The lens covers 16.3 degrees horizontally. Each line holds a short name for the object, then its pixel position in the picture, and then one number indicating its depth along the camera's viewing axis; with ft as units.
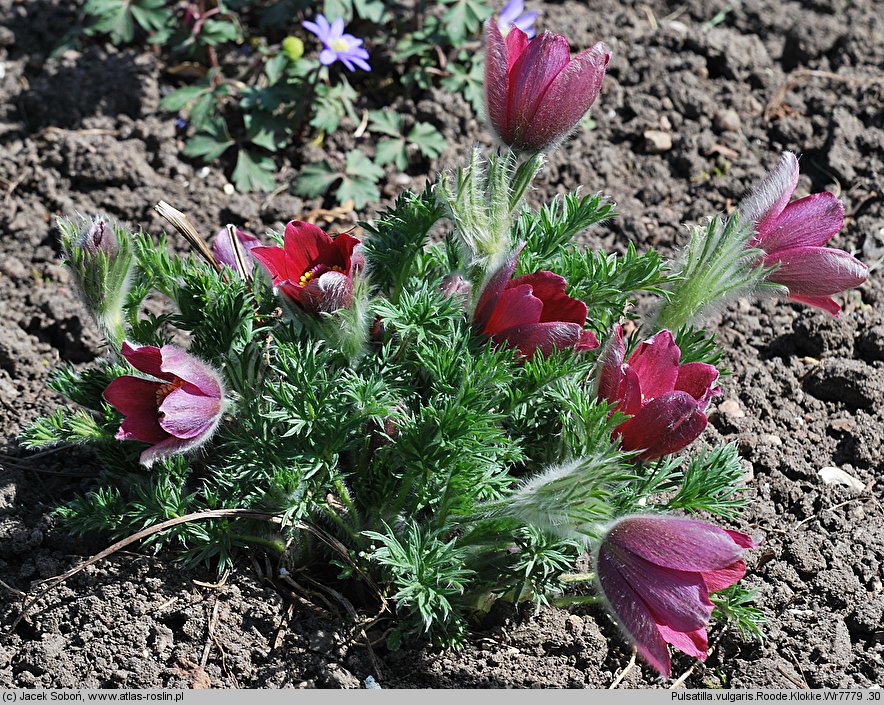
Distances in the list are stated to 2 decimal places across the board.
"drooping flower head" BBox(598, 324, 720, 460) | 3.54
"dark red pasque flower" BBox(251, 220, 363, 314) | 3.60
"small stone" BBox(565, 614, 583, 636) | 3.78
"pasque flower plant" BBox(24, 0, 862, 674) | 3.56
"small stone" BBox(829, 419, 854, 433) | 4.07
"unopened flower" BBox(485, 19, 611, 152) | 3.61
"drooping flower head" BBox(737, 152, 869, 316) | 3.68
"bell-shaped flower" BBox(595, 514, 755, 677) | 3.48
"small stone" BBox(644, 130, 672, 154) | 4.53
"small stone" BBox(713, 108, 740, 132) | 4.57
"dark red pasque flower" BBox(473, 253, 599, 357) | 3.58
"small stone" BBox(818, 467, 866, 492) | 4.00
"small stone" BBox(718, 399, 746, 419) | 4.08
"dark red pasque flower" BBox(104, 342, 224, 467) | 3.57
